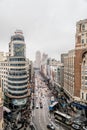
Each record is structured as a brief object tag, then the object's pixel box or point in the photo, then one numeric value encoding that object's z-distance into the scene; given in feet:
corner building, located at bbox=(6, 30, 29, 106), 116.19
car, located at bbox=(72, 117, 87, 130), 85.40
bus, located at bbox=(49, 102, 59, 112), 116.95
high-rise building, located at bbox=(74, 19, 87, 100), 106.00
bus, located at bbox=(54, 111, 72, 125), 90.89
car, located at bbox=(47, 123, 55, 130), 83.43
